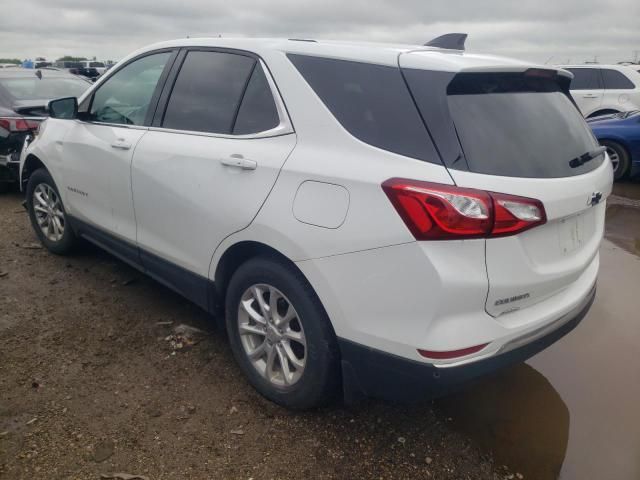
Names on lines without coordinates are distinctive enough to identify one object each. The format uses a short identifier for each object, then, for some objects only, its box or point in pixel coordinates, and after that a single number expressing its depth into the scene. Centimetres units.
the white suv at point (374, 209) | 202
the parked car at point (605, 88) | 1156
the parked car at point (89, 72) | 2153
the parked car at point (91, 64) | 3375
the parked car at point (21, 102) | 647
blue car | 834
